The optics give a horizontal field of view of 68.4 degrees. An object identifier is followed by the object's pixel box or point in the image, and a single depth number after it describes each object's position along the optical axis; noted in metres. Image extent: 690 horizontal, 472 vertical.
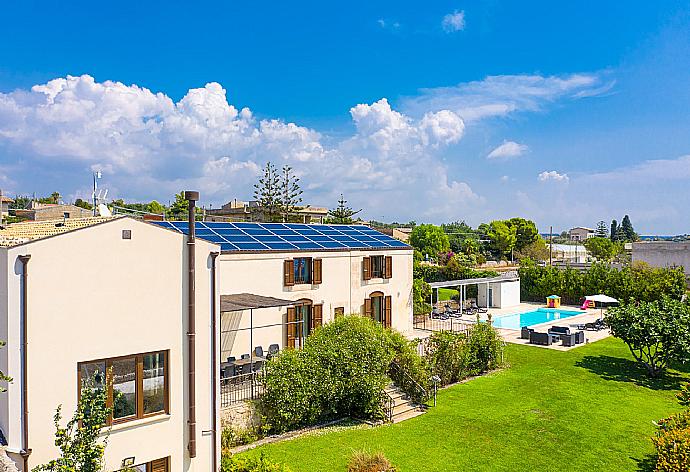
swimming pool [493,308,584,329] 39.79
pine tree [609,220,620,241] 165.30
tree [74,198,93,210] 82.52
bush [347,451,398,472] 13.97
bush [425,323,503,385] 24.05
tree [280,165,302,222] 64.62
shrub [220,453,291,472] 12.95
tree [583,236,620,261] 85.81
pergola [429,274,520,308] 40.59
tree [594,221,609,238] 170.12
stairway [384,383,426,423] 20.16
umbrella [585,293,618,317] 38.89
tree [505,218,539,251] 91.62
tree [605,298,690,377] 24.38
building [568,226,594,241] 196.55
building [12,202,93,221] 43.53
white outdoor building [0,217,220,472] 10.43
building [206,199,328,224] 65.38
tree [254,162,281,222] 64.50
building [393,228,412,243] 81.91
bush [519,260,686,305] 41.75
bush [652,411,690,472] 13.24
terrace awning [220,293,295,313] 18.68
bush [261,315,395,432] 17.69
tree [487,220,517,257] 89.00
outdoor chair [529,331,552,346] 31.86
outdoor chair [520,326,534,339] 33.75
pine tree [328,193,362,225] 71.00
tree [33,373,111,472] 8.72
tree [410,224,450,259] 81.61
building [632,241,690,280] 55.12
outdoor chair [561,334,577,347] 31.72
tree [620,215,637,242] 158.45
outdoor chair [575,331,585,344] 32.53
